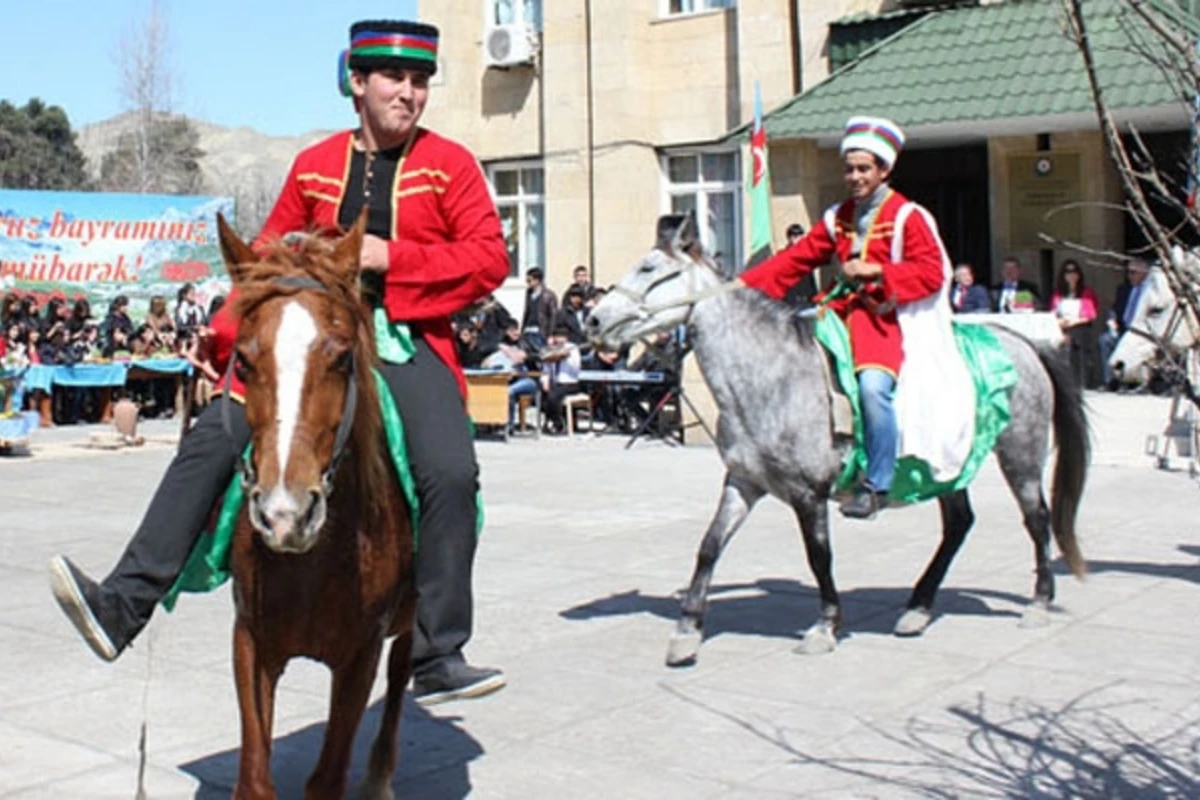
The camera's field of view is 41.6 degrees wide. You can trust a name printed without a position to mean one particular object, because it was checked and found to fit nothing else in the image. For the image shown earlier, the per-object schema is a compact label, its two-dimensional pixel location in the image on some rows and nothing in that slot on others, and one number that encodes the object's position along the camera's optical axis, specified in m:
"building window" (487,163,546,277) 26.19
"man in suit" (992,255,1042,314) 18.48
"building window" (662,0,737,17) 23.95
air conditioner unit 25.22
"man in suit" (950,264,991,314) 18.91
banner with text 25.59
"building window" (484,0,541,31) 26.06
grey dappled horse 7.71
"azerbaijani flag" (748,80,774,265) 20.61
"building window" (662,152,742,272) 24.11
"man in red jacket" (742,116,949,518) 7.72
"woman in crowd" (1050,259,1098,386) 17.28
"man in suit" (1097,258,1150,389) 16.91
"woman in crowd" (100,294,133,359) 24.52
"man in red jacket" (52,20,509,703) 4.71
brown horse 3.85
